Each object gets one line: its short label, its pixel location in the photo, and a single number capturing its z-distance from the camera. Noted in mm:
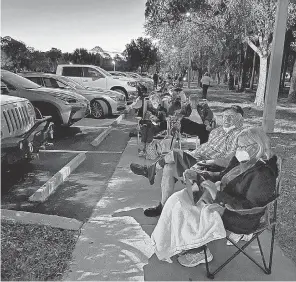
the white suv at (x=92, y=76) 15783
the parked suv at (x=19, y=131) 4949
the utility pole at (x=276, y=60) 8039
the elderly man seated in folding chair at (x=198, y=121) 6787
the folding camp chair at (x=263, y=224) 2843
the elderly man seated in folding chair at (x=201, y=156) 3906
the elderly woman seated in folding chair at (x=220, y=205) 2875
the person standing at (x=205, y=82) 21058
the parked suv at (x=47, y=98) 8875
